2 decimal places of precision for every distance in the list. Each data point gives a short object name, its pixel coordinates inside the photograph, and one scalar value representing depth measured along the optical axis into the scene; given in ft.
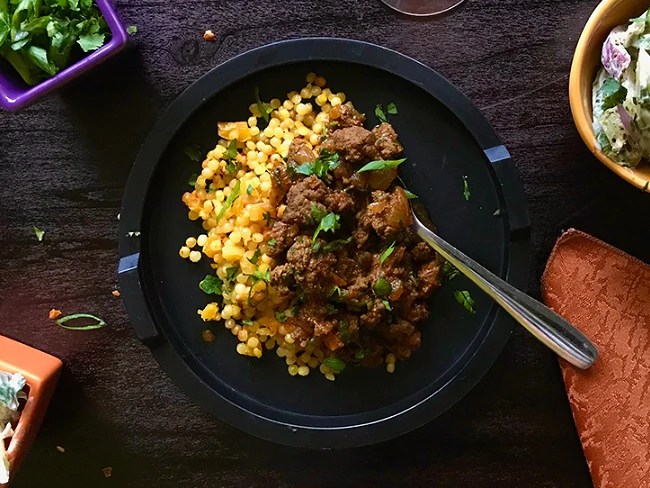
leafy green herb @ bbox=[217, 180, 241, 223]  1.32
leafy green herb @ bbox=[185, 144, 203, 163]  1.38
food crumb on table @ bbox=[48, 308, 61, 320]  1.49
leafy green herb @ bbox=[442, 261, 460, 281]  1.34
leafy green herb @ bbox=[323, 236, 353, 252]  1.24
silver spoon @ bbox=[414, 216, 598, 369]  1.28
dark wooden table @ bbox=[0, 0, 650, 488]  1.41
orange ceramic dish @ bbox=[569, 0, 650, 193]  1.19
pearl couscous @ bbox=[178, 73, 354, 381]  1.32
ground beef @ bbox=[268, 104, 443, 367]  1.23
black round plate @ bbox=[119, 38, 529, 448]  1.32
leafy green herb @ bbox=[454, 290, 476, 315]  1.35
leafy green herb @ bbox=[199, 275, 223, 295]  1.37
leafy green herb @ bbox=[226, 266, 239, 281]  1.34
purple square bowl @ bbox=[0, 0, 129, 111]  1.24
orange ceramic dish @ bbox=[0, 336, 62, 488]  1.33
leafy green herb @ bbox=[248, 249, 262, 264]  1.30
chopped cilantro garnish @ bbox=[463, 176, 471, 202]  1.36
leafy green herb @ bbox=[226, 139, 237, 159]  1.35
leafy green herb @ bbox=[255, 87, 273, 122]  1.37
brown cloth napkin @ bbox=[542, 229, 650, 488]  1.41
